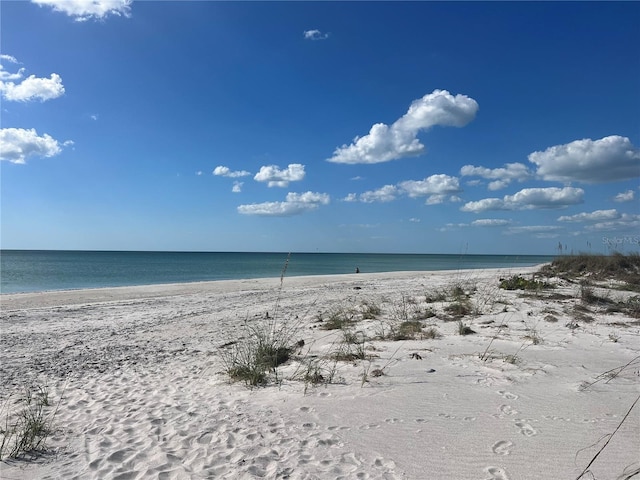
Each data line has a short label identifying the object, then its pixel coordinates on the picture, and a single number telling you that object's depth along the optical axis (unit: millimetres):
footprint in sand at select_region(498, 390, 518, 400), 4312
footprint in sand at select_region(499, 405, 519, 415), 3944
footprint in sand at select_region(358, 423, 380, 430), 3792
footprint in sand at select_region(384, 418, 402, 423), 3908
